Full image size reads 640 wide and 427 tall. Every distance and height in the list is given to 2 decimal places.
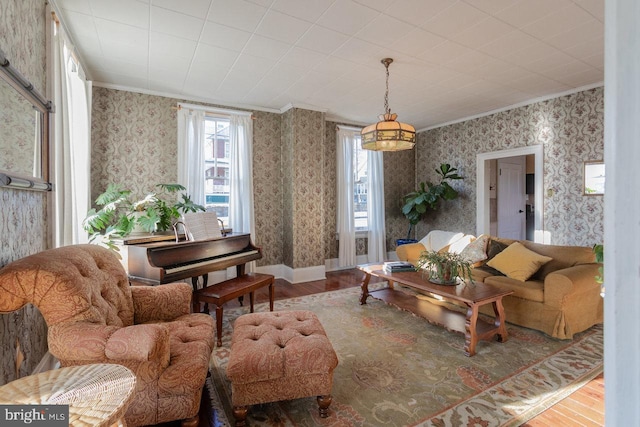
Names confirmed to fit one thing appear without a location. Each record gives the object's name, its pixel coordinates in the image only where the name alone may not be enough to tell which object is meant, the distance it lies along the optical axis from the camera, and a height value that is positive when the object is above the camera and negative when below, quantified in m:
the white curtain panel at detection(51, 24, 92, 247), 2.34 +0.57
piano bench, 2.69 -0.73
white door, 6.06 +0.21
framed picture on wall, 3.95 +0.39
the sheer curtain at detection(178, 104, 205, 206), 4.31 +0.82
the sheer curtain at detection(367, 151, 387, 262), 5.94 +0.09
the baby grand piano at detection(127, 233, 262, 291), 2.71 -0.46
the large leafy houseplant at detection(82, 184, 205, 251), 2.95 -0.06
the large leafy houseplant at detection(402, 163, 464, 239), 5.57 +0.25
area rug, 1.83 -1.17
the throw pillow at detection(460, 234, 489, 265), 3.82 -0.51
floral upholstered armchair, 1.37 -0.56
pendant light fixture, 3.00 +0.72
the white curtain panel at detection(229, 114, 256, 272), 4.69 +0.54
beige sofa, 2.75 -0.78
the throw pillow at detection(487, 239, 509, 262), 3.72 -0.47
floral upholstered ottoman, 1.68 -0.86
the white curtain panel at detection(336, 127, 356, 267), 5.62 +0.18
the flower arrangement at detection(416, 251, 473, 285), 2.95 -0.55
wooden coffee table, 2.53 -0.96
